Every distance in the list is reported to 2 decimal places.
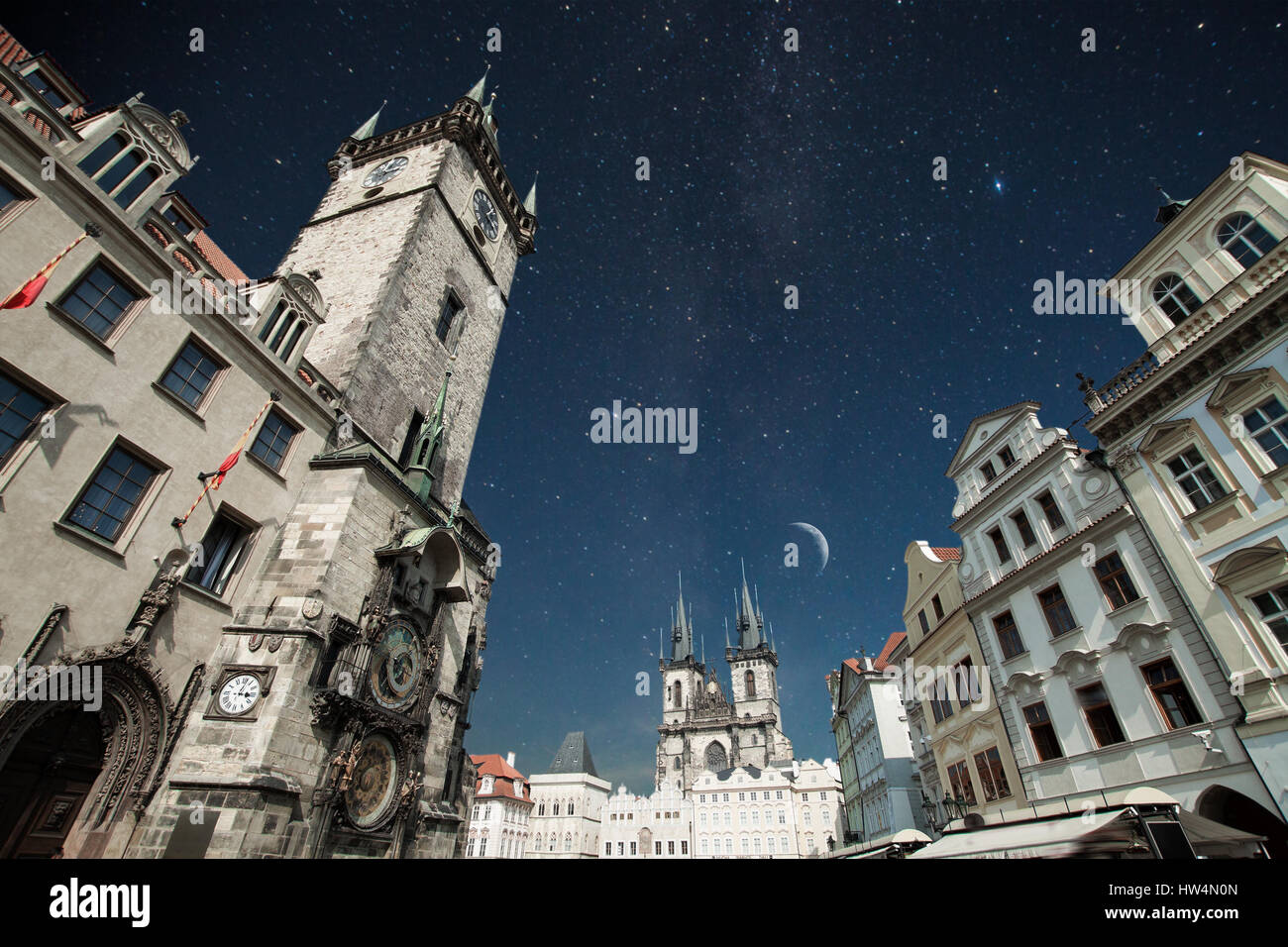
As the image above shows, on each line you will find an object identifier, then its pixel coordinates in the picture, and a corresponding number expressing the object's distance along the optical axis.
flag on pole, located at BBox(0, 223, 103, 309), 9.52
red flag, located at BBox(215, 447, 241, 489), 12.82
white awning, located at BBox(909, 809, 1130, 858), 9.60
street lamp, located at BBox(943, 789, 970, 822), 19.05
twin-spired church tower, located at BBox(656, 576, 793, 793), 90.62
